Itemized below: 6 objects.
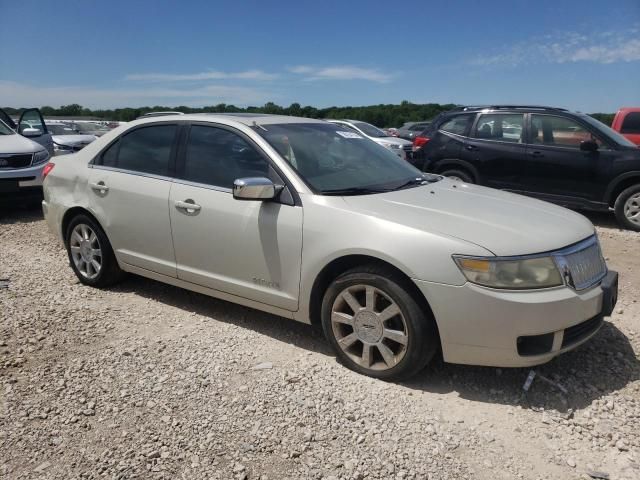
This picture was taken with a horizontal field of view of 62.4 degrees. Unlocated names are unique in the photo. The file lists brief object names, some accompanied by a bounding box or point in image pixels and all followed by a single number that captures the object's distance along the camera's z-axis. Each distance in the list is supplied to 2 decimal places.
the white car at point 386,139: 14.11
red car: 10.53
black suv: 7.62
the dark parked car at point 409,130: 23.67
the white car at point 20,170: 7.93
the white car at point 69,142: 12.30
